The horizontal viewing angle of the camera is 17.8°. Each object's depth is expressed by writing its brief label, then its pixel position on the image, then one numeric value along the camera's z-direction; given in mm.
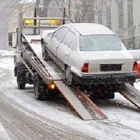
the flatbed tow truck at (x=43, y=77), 10773
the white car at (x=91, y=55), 11250
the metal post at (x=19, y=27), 16038
